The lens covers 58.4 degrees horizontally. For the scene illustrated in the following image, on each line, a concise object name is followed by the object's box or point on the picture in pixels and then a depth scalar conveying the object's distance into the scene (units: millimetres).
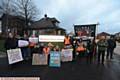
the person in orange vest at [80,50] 6361
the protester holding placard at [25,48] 5873
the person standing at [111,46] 7348
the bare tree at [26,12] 24647
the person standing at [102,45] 6043
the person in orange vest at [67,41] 6468
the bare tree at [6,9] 22440
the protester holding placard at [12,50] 5164
